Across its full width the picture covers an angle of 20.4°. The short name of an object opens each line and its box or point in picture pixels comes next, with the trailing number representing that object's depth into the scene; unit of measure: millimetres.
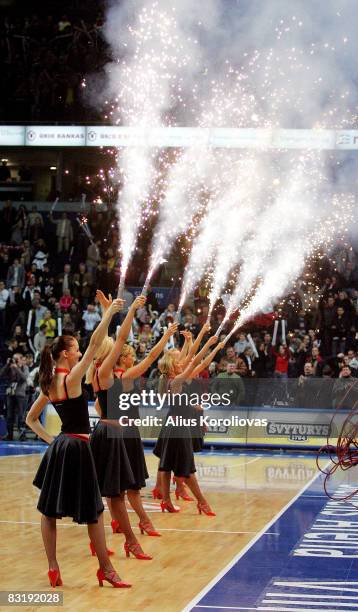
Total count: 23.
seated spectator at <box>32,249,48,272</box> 25031
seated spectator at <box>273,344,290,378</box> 19359
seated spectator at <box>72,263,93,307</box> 23375
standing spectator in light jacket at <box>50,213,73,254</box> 26375
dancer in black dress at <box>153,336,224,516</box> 11039
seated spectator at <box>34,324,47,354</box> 21656
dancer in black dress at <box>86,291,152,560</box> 8344
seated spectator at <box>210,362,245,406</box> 19016
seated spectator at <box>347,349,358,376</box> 18719
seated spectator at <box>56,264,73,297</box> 23672
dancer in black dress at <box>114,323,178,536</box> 8758
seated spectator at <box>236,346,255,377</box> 19188
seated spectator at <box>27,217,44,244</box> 26281
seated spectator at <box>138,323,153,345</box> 19969
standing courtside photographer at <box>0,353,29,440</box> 20109
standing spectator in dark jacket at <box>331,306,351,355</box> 20375
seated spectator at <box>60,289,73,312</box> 22700
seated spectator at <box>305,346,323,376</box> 18969
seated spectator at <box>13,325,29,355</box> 21609
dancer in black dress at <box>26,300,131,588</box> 7211
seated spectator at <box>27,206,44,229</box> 26438
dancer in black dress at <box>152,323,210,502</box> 11430
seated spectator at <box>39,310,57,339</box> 21748
